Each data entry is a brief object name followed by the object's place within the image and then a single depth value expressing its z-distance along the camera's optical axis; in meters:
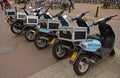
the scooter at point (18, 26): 3.26
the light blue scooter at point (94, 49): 1.59
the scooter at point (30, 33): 2.83
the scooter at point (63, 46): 1.91
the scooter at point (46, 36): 2.37
